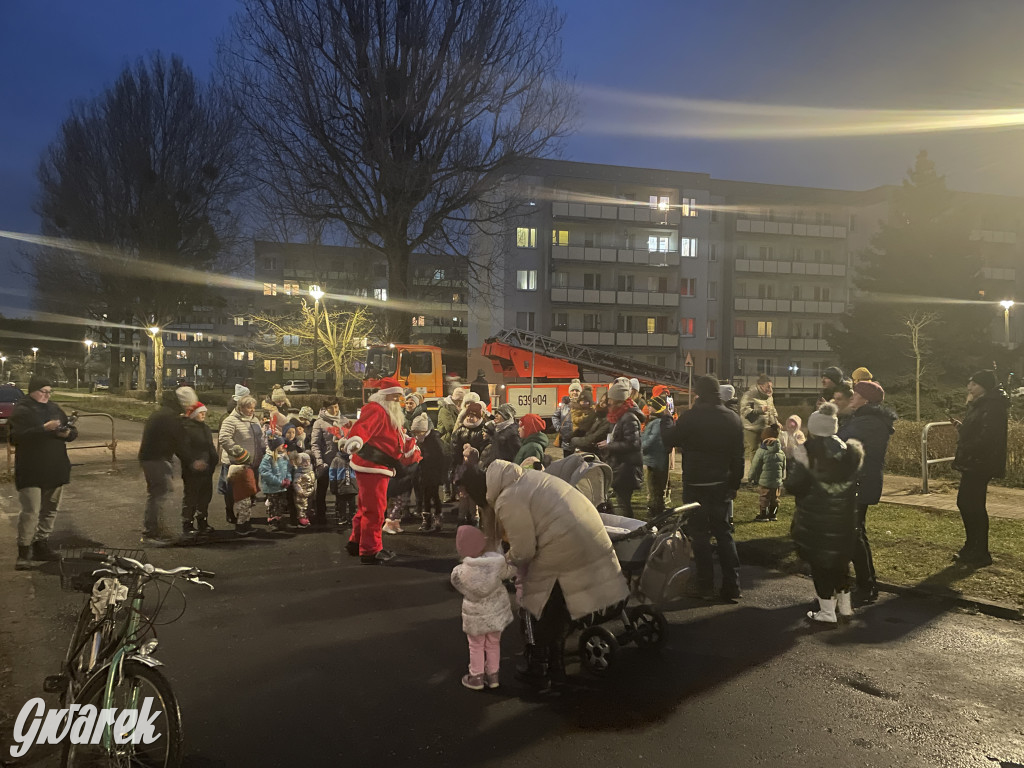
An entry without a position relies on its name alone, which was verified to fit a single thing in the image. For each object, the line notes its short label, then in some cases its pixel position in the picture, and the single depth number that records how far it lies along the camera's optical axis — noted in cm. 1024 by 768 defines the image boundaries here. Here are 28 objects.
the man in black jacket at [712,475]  650
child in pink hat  447
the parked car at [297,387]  4959
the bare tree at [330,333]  3528
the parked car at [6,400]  1981
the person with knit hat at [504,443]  938
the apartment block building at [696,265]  4612
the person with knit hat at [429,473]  987
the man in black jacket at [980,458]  733
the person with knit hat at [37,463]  755
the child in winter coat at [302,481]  980
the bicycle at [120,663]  312
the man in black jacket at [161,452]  845
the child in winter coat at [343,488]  991
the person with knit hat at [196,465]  876
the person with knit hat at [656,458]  967
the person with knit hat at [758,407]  1121
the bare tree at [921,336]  2540
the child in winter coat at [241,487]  923
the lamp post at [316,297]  3095
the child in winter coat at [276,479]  956
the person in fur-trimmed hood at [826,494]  558
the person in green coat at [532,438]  856
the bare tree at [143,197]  3719
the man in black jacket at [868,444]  639
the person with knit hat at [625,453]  850
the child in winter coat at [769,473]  988
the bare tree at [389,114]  2047
